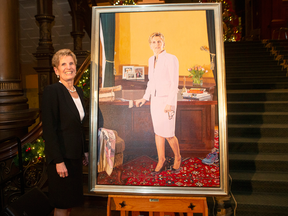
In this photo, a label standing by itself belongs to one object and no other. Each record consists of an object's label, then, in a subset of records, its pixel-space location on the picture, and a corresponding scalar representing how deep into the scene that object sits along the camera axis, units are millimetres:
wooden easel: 1877
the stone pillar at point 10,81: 3271
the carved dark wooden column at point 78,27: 6621
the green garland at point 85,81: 4561
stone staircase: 2826
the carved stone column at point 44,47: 5438
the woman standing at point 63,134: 1758
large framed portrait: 1816
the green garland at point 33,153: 3035
